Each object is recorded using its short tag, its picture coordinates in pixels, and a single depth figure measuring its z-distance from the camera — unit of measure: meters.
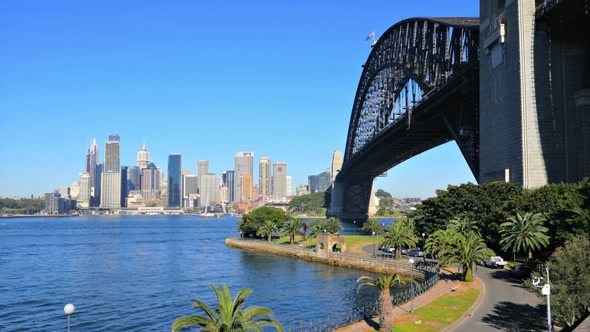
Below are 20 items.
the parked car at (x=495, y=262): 54.62
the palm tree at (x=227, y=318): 22.56
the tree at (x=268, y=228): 108.38
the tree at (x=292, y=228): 102.00
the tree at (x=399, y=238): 69.94
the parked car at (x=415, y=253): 74.25
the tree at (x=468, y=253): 45.56
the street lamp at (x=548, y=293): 24.52
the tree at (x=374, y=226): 115.38
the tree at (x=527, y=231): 46.69
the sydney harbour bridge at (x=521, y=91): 55.94
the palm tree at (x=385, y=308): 30.00
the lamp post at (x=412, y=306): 34.93
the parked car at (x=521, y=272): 45.91
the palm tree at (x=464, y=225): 60.34
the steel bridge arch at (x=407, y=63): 87.69
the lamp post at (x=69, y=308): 22.05
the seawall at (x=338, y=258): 62.80
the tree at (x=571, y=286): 26.09
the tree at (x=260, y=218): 114.25
